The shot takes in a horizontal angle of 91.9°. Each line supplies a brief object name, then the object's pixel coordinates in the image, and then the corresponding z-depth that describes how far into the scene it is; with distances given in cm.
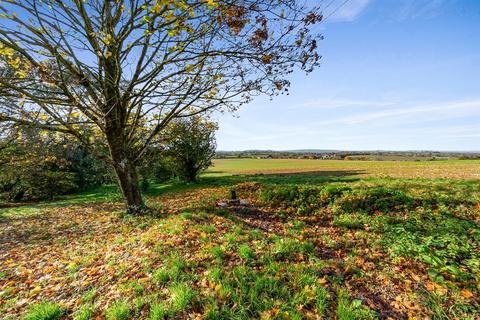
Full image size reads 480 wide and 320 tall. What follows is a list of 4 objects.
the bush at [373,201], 833
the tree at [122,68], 634
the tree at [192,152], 2305
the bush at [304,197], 956
